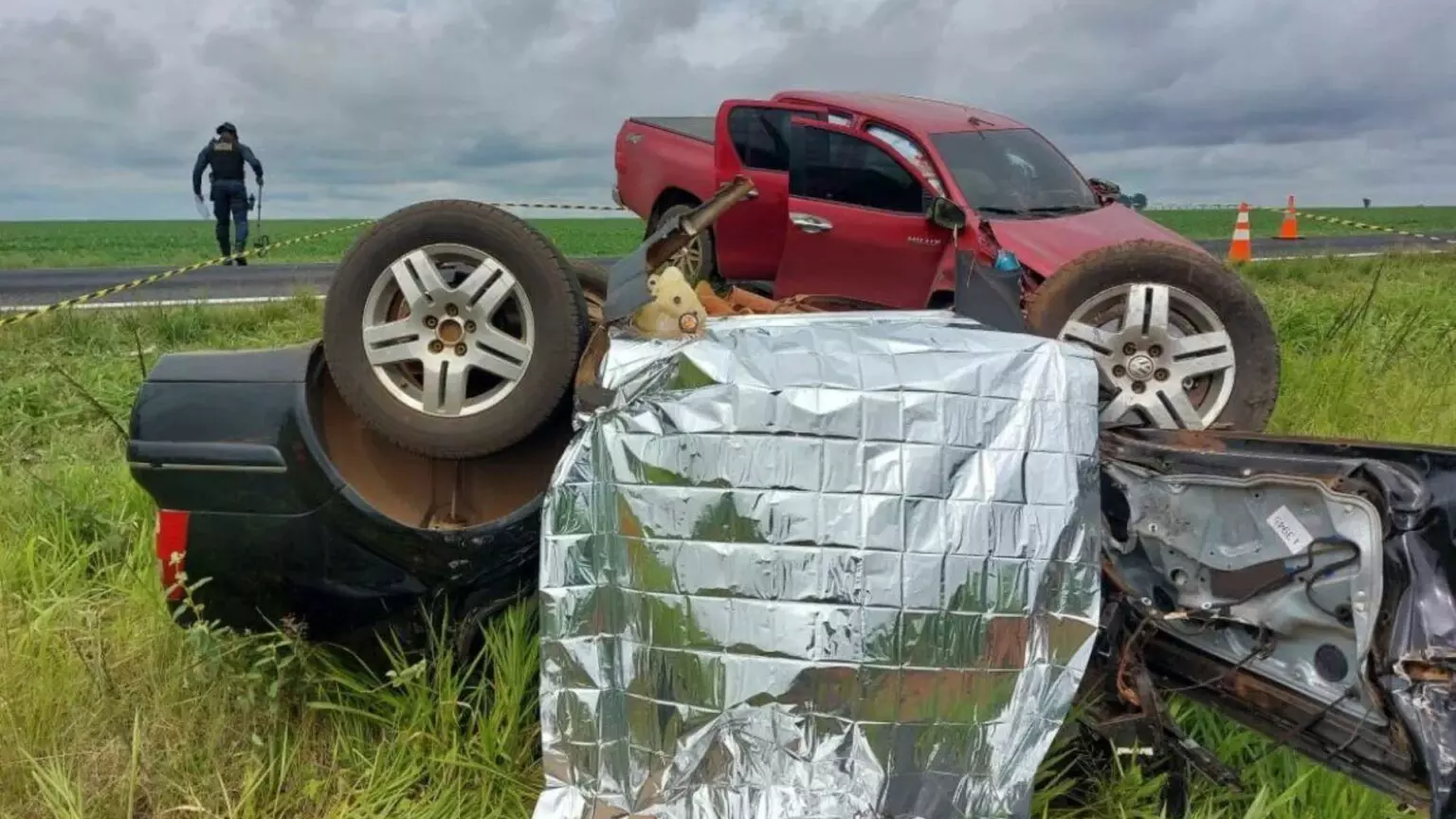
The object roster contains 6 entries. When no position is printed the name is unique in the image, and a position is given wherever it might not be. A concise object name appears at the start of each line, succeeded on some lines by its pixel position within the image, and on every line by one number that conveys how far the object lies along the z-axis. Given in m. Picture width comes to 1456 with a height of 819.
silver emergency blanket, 1.99
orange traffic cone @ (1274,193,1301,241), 21.94
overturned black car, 2.00
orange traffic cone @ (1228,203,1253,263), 14.73
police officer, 12.94
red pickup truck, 3.34
